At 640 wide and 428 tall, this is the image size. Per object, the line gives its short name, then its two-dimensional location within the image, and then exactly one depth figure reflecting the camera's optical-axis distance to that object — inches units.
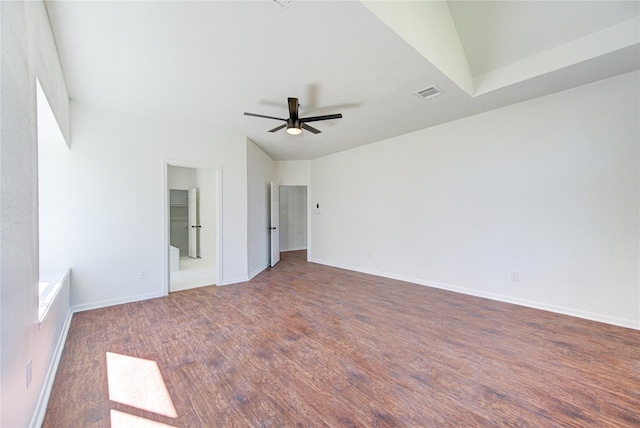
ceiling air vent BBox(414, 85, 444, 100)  122.6
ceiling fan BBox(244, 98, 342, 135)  120.8
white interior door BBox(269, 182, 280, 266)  244.1
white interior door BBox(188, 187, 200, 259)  291.0
